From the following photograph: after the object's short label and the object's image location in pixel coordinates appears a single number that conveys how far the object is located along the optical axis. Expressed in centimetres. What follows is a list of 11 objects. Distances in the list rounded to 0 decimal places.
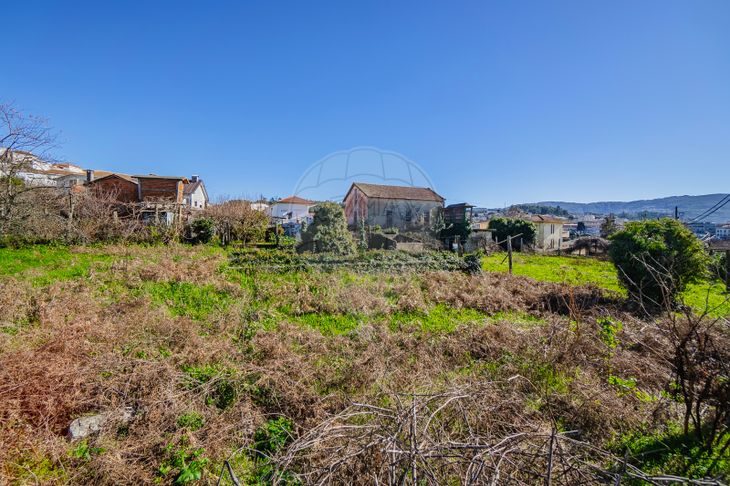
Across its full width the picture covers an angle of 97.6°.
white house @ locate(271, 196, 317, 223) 4893
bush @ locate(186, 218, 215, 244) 1745
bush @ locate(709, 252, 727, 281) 1013
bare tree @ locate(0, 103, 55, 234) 1338
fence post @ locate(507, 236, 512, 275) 1196
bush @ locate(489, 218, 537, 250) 2550
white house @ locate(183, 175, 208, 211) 3187
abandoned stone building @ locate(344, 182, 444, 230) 2794
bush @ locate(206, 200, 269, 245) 1845
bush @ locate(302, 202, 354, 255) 1306
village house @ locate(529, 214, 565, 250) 3127
